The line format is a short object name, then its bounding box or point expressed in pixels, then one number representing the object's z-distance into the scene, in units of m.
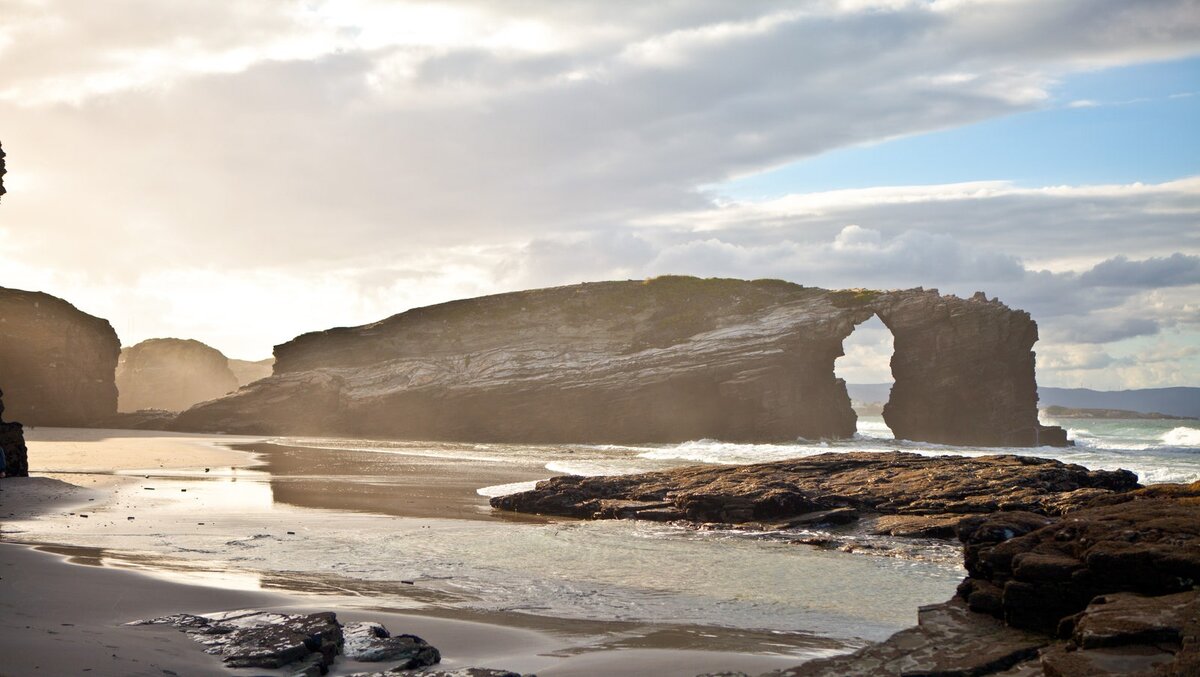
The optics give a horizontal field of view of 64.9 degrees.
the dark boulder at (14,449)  19.77
